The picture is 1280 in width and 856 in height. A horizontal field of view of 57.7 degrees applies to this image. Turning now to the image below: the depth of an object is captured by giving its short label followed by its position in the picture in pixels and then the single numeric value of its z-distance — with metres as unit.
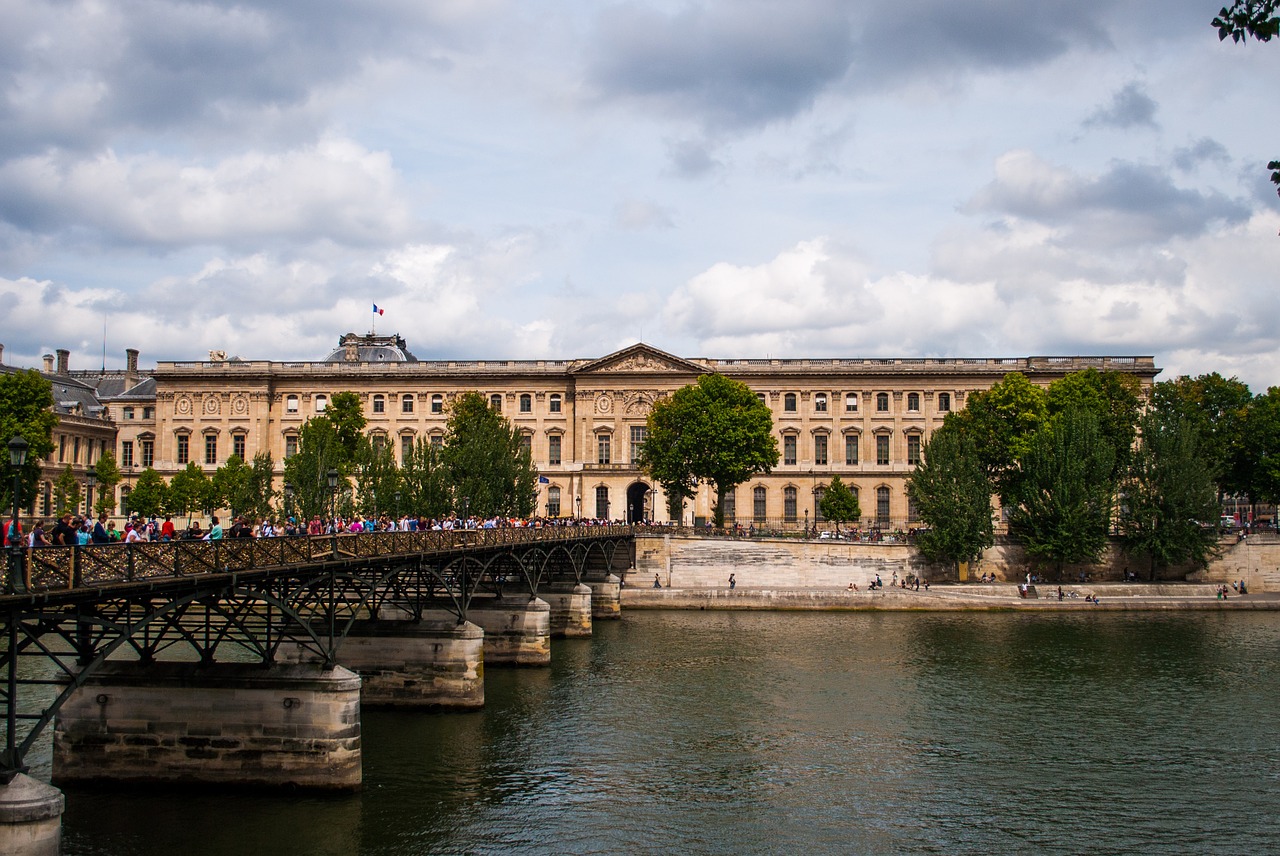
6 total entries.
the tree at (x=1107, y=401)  84.62
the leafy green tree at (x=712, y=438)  86.56
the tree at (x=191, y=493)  94.75
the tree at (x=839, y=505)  96.81
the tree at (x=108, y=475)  95.74
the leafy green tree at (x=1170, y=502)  76.88
